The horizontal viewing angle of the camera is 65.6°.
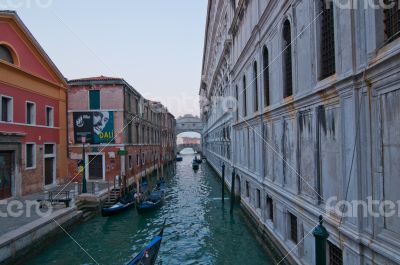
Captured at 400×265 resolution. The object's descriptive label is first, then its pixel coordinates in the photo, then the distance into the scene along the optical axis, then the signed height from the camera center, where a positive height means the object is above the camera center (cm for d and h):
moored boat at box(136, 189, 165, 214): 1667 -327
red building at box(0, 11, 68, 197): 1605 +191
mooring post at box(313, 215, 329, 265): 504 -166
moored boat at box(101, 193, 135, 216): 1612 -330
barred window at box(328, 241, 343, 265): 614 -230
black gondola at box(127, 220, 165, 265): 845 -315
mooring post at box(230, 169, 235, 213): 1670 -242
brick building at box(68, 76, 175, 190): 2317 +147
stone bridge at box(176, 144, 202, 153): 9691 -66
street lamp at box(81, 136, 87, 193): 1762 -242
